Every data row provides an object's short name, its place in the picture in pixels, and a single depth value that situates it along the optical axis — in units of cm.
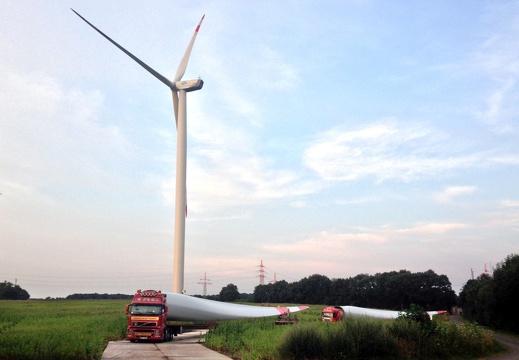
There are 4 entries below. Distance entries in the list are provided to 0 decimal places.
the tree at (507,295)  5009
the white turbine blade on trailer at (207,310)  3761
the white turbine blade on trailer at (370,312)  4641
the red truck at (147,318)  3191
